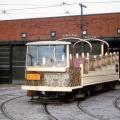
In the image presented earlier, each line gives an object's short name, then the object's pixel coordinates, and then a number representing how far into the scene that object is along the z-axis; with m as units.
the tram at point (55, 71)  20.86
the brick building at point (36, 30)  39.91
